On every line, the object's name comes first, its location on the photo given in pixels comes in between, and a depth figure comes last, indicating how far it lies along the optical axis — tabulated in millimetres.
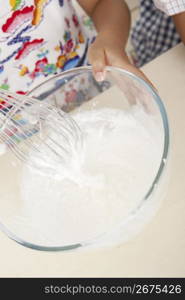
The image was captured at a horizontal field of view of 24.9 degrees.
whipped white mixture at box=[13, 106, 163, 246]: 502
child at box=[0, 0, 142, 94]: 712
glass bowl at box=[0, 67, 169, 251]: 482
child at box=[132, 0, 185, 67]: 903
